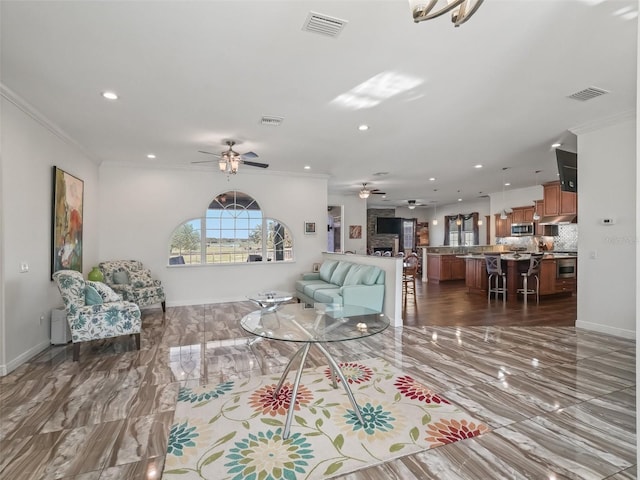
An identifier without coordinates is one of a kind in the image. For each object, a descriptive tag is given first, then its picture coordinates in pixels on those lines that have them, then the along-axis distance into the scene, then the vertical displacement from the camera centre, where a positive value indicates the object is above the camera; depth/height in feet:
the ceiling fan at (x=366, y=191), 28.45 +4.79
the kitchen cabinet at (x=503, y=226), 33.76 +1.66
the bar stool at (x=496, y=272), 23.06 -2.17
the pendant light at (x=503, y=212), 33.27 +3.07
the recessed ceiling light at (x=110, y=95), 11.08 +5.05
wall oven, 23.98 -1.93
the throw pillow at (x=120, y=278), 18.69 -2.14
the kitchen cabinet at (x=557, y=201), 22.47 +2.93
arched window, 22.17 +0.36
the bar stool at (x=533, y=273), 22.15 -2.16
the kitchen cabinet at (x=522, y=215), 31.30 +2.69
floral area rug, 6.37 -4.38
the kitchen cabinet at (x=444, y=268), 33.32 -2.72
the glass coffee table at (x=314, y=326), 8.04 -2.42
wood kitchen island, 23.35 -2.62
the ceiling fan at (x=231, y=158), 16.37 +4.24
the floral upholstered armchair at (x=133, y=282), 17.84 -2.39
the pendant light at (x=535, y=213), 29.45 +2.64
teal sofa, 16.75 -2.62
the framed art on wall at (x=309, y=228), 24.80 +1.03
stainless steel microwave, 31.19 +1.24
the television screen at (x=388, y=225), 45.32 +2.32
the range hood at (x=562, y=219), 24.82 +1.77
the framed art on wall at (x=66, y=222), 13.88 +0.90
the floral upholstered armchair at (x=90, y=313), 11.91 -2.75
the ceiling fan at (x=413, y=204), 41.58 +5.10
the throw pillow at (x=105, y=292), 14.25 -2.29
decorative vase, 16.90 -1.78
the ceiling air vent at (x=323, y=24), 7.34 +5.08
